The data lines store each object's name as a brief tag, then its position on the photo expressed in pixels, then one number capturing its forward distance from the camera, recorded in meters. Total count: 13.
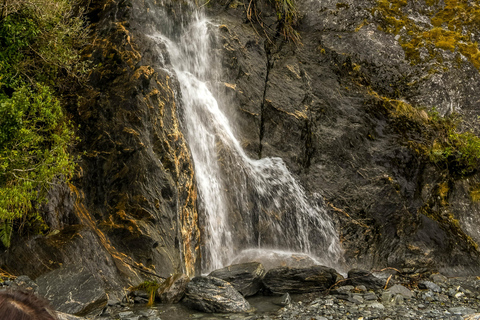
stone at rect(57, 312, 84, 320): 5.24
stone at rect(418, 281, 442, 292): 8.88
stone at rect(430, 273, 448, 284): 9.44
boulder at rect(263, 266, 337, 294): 8.62
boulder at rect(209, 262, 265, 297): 8.34
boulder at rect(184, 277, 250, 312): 7.45
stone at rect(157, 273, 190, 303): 7.75
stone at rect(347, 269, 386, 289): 8.76
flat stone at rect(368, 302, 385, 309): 7.74
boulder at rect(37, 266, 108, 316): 6.77
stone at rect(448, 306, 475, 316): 7.66
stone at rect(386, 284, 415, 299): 8.46
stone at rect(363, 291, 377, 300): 8.20
